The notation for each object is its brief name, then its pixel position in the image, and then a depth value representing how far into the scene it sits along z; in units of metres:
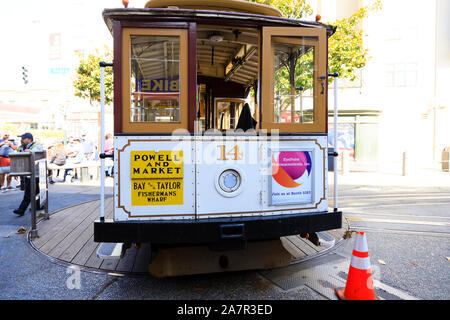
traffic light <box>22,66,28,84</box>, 24.93
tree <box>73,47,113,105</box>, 14.41
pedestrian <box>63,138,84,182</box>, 11.12
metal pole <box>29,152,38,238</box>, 5.03
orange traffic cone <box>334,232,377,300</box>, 3.07
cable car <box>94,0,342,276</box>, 3.23
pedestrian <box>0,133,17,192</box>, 9.14
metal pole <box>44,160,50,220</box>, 5.96
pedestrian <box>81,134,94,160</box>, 12.89
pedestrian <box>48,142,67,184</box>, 10.24
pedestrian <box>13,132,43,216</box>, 6.48
